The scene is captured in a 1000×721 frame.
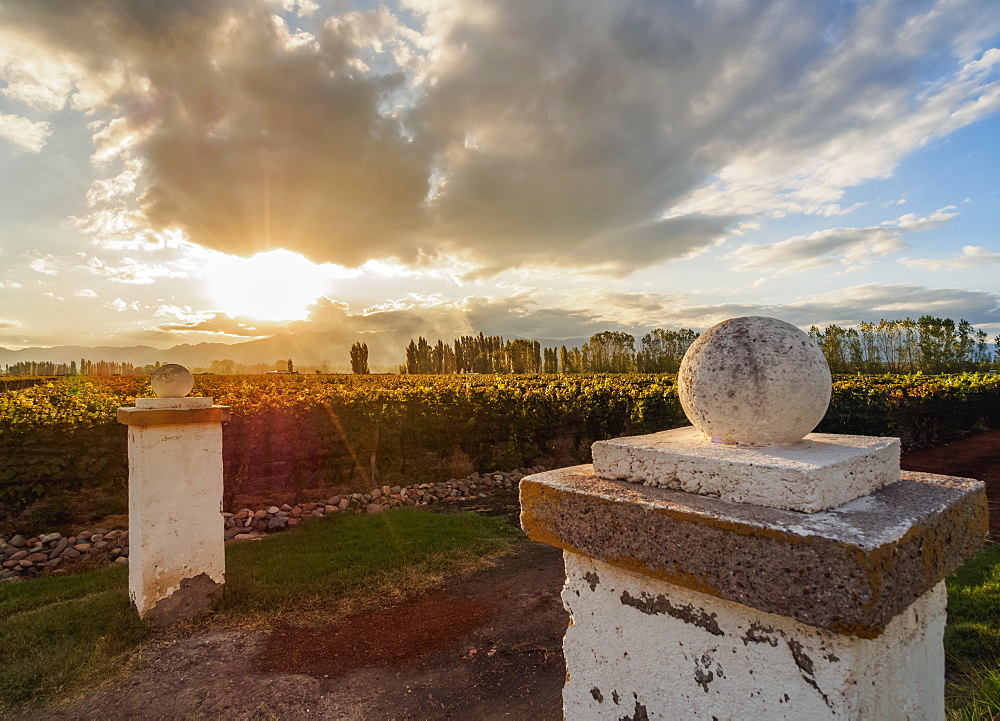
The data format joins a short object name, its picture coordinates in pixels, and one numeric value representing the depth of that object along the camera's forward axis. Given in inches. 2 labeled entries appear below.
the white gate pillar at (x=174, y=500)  184.5
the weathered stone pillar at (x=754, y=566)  49.0
